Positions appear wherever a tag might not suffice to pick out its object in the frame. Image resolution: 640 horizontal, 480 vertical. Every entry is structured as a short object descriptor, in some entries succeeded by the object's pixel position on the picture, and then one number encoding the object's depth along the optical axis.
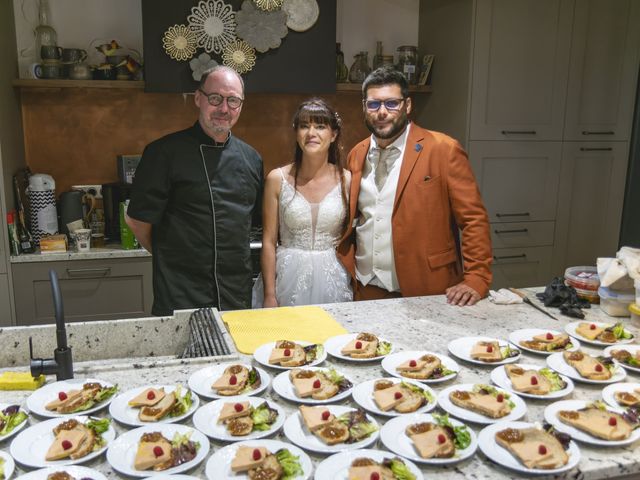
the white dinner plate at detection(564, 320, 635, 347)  1.75
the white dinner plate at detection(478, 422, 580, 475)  1.15
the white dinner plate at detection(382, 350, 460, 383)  1.53
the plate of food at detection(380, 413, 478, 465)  1.18
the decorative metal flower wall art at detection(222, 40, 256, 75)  3.42
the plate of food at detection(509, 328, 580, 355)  1.70
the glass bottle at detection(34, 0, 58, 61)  3.39
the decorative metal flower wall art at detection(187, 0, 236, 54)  3.33
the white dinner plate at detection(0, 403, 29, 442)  1.24
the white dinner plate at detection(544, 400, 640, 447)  1.23
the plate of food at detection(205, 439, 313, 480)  1.12
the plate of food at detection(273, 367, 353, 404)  1.42
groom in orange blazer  2.38
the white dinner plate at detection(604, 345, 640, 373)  1.67
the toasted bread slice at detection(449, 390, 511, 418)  1.33
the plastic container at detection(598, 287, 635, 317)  1.98
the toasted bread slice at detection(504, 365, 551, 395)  1.44
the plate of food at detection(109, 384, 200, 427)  1.31
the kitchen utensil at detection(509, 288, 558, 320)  2.04
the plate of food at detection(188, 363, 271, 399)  1.45
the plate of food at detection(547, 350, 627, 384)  1.52
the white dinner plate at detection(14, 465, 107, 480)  1.10
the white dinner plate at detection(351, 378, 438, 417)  1.36
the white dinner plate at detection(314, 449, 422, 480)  1.12
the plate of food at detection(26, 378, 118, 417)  1.35
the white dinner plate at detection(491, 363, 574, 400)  1.43
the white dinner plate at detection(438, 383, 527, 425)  1.32
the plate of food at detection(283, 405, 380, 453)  1.22
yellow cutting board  1.80
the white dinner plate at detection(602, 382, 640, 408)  1.41
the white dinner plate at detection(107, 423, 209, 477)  1.13
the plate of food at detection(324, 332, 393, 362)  1.65
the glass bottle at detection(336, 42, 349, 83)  3.83
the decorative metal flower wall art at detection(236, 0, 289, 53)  3.41
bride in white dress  2.55
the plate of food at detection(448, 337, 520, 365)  1.63
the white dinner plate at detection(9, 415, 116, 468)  1.16
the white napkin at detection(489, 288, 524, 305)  2.14
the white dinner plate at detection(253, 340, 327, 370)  1.60
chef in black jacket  2.44
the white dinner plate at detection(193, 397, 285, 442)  1.25
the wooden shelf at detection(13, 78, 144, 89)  3.34
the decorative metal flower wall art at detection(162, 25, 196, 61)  3.31
